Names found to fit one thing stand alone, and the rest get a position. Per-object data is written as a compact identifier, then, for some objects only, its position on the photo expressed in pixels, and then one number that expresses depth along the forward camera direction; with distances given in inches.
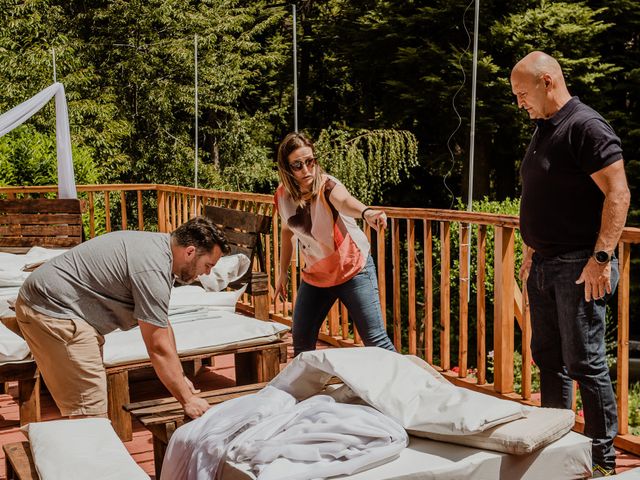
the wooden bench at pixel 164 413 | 115.0
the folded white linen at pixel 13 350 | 145.5
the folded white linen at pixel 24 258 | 216.9
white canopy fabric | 304.7
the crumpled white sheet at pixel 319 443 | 93.1
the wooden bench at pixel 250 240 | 196.5
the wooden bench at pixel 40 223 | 277.6
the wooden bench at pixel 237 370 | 150.3
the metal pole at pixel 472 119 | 215.9
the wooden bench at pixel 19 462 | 93.3
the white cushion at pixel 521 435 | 95.7
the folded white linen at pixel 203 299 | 186.5
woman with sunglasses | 143.2
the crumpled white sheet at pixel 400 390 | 99.5
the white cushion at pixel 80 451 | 89.2
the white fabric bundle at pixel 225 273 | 197.2
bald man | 110.8
